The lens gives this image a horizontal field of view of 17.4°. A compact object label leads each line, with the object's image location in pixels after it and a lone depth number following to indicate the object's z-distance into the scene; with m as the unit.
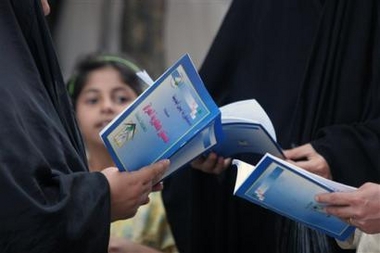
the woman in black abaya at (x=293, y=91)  3.25
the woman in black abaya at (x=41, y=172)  2.35
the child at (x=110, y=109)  3.86
